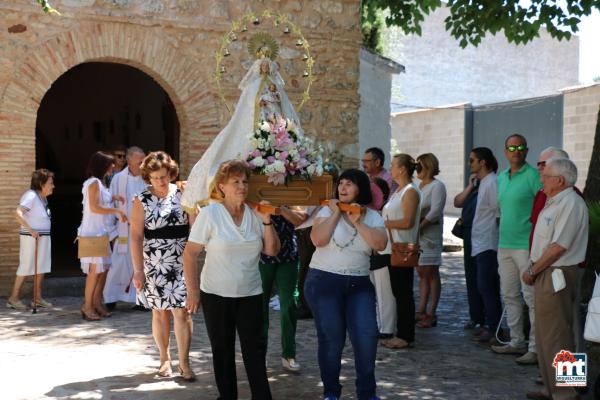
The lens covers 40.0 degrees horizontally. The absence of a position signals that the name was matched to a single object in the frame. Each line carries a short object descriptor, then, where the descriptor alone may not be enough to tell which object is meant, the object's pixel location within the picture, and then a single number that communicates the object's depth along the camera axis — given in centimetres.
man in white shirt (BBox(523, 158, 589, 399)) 556
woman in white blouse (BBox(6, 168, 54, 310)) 905
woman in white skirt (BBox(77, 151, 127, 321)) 875
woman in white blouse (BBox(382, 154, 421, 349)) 749
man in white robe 925
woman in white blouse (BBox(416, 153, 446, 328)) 855
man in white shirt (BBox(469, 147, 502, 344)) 772
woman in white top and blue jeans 539
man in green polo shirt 693
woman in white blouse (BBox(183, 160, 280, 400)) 515
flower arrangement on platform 561
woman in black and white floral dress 616
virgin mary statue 628
